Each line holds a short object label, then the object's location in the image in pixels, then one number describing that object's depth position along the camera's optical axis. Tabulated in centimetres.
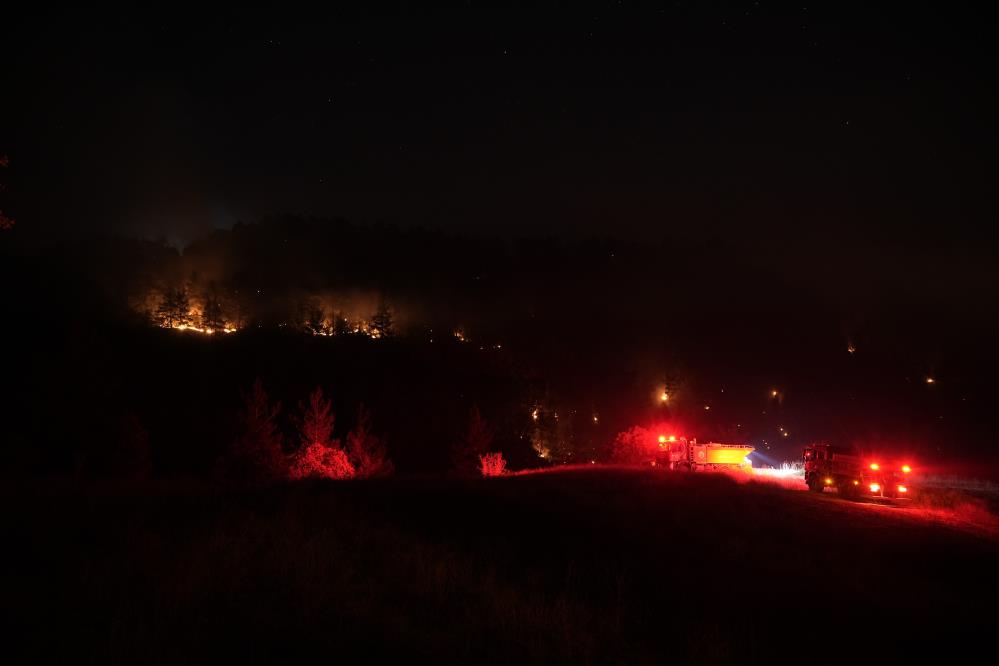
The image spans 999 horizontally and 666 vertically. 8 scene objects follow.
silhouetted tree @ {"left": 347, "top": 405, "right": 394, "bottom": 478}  6075
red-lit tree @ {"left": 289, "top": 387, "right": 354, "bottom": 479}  5175
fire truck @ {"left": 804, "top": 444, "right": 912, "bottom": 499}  3016
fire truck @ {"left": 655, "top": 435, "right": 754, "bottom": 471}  3994
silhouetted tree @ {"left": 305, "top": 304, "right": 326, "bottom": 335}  17139
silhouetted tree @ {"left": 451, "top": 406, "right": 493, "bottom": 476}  7300
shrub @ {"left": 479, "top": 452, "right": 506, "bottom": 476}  6678
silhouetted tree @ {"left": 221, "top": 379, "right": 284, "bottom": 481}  3966
